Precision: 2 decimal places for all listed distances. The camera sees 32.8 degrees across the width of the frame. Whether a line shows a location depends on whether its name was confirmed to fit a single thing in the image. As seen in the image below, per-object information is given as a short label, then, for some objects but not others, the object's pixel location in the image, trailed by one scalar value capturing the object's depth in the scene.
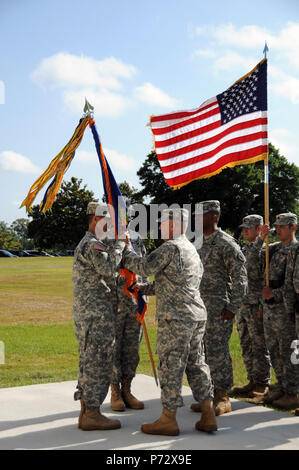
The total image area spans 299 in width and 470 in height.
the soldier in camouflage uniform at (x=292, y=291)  5.77
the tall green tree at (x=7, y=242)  77.81
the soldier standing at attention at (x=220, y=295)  5.55
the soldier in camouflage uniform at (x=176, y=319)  4.71
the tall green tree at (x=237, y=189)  40.34
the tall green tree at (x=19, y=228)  152.75
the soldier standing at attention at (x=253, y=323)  6.51
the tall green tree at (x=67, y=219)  53.19
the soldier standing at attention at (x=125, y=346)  5.72
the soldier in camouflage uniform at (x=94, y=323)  4.90
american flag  6.38
